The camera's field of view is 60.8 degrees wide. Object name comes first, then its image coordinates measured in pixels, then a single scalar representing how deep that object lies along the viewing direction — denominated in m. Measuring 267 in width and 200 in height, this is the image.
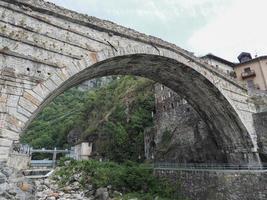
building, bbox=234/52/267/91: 20.73
